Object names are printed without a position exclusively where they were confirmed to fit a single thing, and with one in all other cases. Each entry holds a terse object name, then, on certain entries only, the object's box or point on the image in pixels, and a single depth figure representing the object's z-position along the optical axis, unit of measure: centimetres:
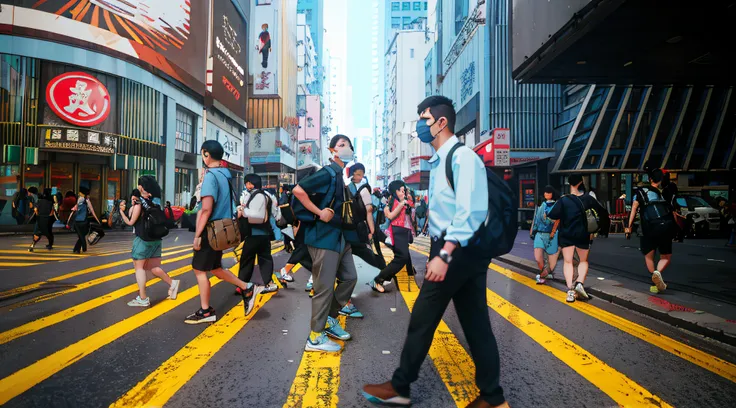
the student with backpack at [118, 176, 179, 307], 577
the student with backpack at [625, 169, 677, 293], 663
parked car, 1919
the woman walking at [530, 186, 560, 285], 788
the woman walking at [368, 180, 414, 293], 704
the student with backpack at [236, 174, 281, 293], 640
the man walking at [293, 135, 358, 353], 401
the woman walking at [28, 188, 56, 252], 1233
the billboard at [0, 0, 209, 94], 2302
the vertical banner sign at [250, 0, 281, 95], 5309
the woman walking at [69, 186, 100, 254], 1191
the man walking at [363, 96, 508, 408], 261
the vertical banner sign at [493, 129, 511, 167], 2636
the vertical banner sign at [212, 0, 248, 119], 3881
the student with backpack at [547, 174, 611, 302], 641
